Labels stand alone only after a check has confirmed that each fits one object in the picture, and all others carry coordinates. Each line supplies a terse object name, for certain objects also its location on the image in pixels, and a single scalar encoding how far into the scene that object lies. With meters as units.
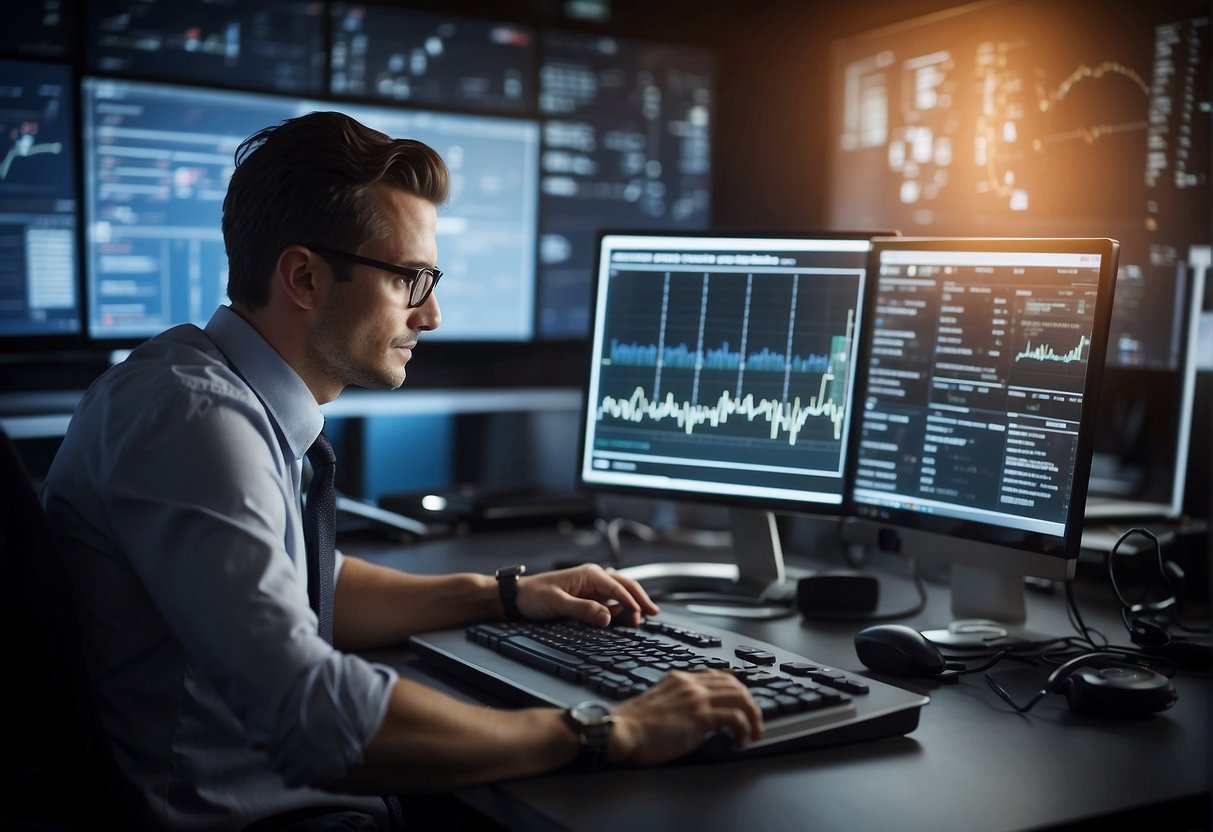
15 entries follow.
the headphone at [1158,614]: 1.22
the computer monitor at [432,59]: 2.51
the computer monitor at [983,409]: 1.23
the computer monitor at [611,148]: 2.76
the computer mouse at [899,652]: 1.16
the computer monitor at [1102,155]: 1.62
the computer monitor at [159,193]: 2.13
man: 0.85
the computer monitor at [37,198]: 2.10
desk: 0.83
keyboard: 0.96
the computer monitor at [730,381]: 1.47
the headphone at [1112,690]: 1.05
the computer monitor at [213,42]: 2.22
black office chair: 0.92
